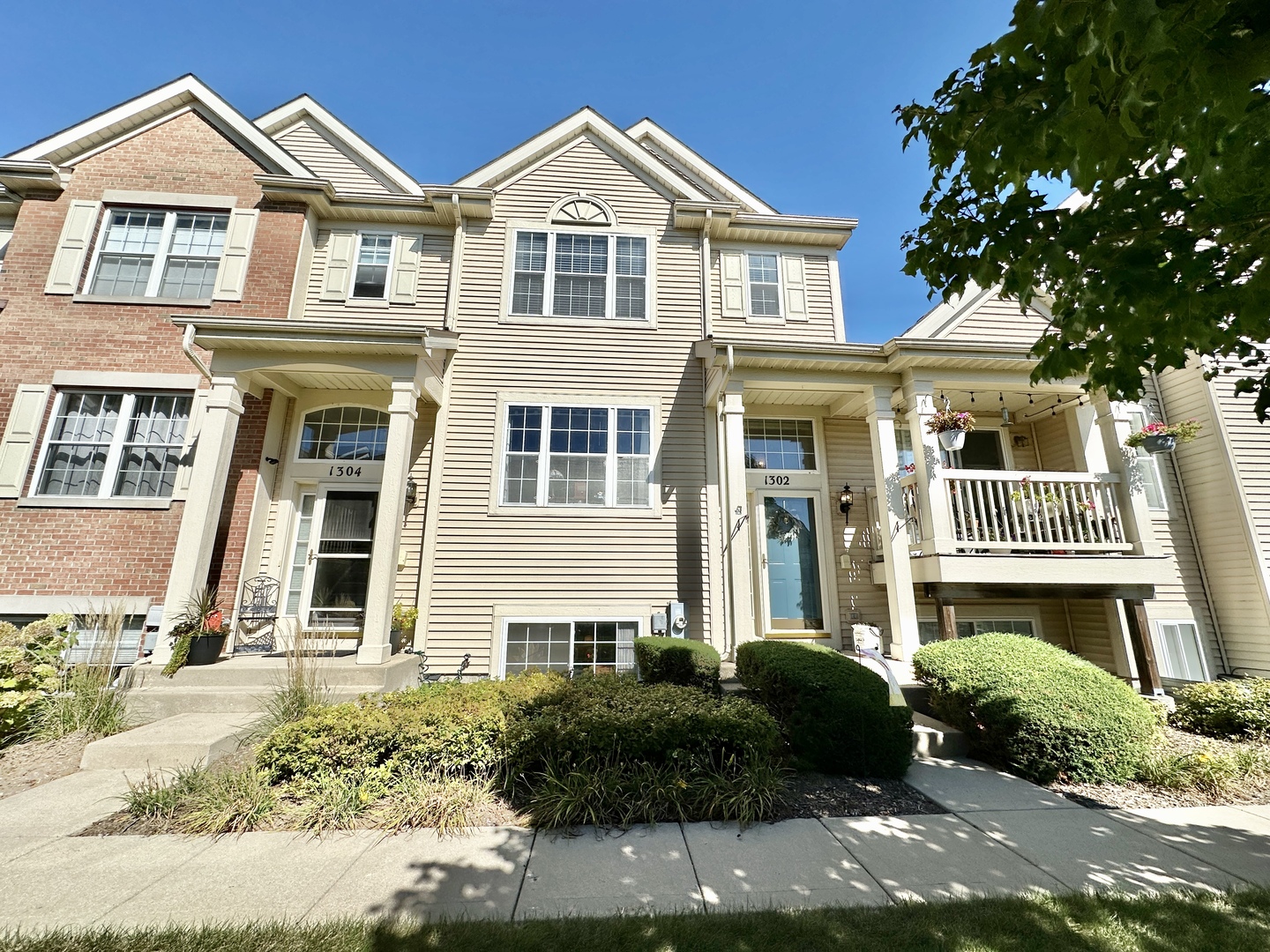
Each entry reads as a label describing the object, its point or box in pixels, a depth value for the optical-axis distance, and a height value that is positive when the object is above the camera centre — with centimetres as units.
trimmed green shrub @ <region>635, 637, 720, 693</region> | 641 -69
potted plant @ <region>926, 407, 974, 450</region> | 745 +244
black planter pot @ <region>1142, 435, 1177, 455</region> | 782 +231
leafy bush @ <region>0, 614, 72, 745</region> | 525 -71
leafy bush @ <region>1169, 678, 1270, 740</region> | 576 -108
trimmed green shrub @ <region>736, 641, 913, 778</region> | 477 -101
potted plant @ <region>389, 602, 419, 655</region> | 752 -21
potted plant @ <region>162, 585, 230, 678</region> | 637 -35
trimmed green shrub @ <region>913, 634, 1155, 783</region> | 488 -97
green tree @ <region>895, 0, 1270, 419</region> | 206 +203
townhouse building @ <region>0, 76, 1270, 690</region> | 766 +277
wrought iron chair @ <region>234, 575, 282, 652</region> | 762 -10
